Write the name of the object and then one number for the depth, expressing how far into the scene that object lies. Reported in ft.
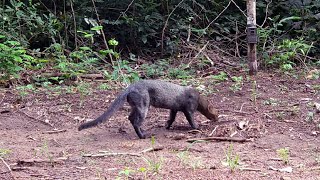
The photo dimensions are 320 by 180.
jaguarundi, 21.49
